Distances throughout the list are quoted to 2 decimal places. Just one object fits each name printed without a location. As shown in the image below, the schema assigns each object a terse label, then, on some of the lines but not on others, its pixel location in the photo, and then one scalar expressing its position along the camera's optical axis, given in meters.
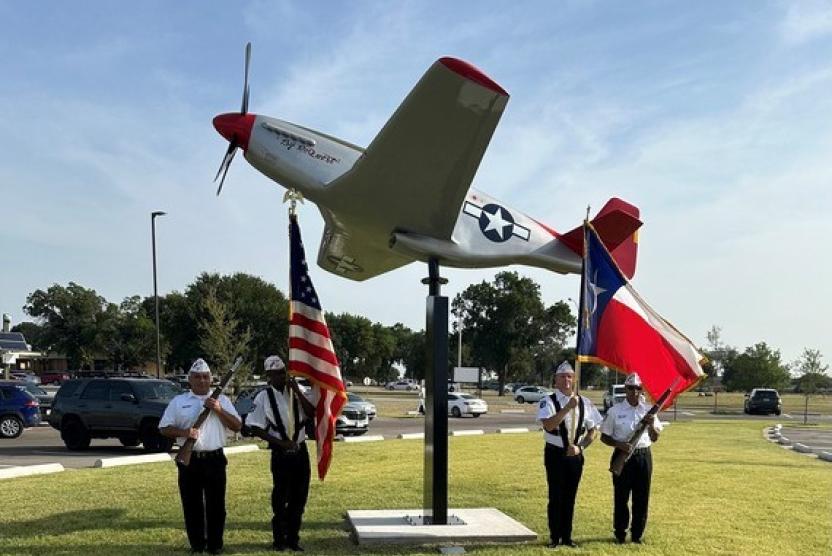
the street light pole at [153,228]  30.97
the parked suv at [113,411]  16.91
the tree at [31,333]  92.89
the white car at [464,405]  35.28
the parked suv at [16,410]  19.91
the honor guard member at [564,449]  7.51
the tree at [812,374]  44.50
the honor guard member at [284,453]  7.21
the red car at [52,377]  66.28
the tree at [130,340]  72.44
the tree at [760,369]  54.69
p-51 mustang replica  7.31
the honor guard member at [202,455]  6.78
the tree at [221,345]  21.64
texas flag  7.41
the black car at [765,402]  40.34
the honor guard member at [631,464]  7.79
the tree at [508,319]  75.19
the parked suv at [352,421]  21.75
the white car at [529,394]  53.31
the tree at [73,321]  83.00
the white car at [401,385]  100.21
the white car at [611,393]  39.54
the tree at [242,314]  56.50
